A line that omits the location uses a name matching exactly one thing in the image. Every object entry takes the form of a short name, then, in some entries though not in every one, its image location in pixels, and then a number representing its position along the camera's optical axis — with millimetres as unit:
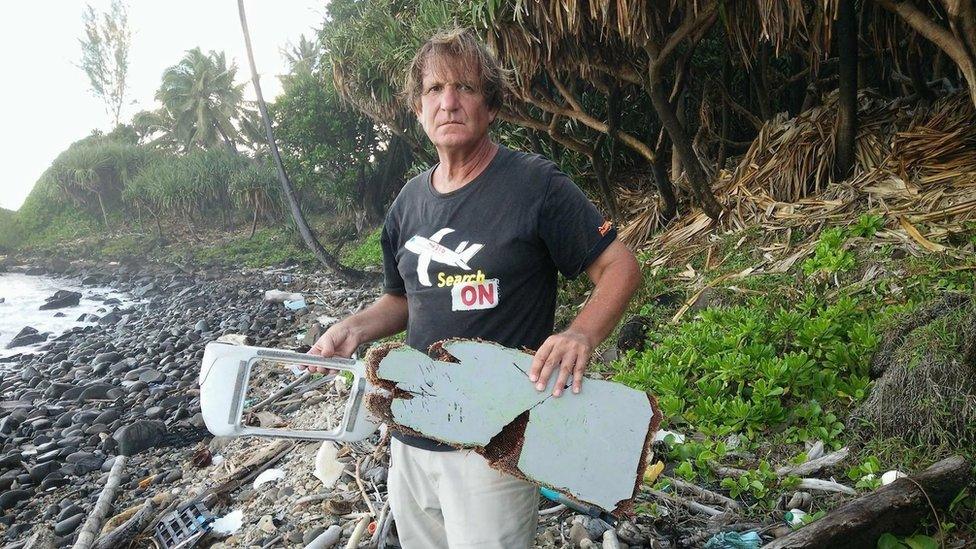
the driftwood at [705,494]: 2341
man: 1379
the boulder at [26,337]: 11805
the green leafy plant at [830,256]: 3877
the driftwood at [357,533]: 2669
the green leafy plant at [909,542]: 1784
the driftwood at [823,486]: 2234
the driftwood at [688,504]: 2328
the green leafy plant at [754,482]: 2359
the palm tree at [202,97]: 29406
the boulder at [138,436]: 5457
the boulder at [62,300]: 15203
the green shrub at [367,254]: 12972
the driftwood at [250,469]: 3709
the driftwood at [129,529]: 3473
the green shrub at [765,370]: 2805
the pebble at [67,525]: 4164
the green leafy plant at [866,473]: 2201
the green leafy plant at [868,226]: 4164
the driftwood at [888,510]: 1754
